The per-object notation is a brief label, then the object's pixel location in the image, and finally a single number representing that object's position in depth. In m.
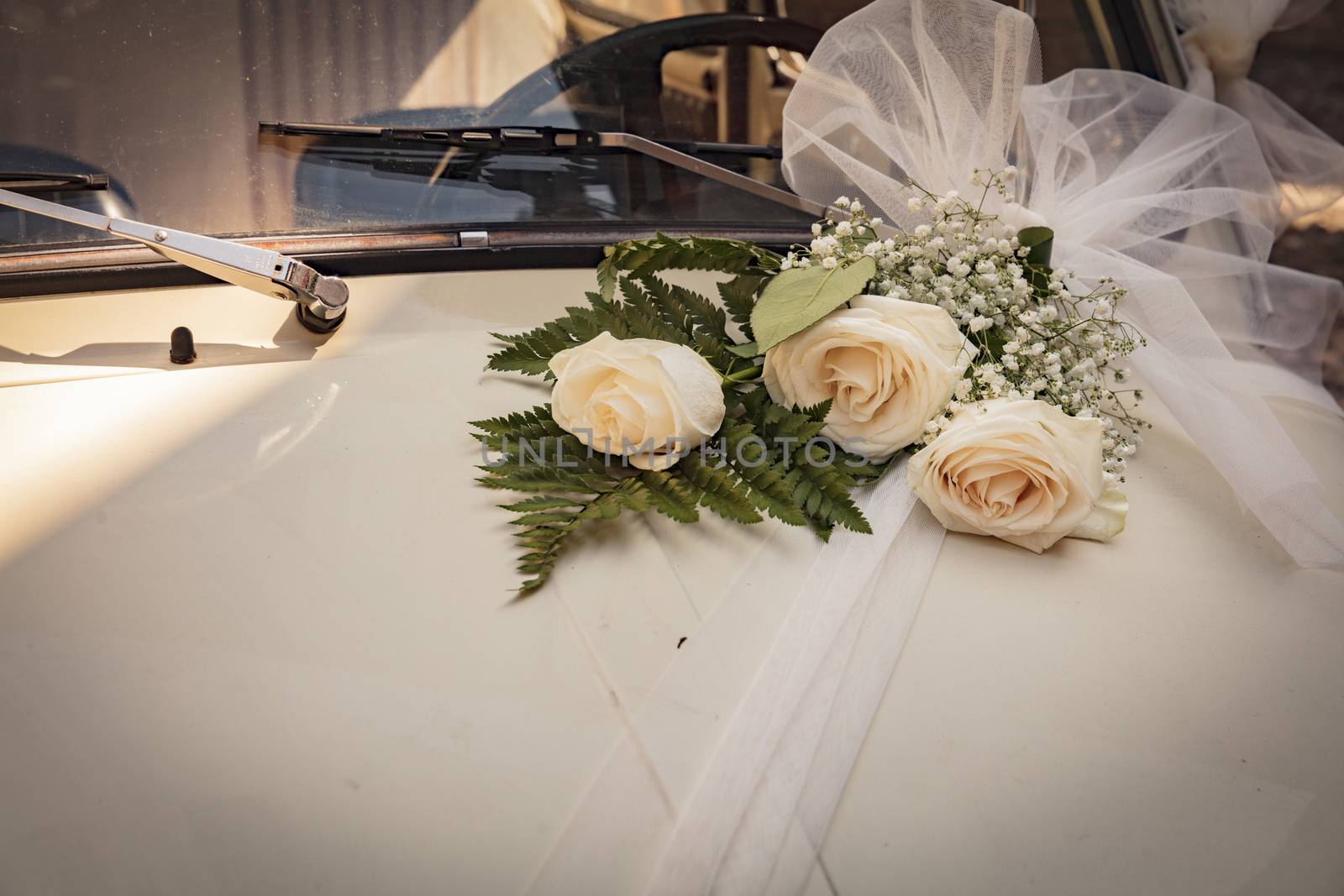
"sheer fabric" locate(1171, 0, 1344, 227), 1.44
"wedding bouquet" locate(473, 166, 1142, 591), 0.78
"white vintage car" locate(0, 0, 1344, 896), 0.56
